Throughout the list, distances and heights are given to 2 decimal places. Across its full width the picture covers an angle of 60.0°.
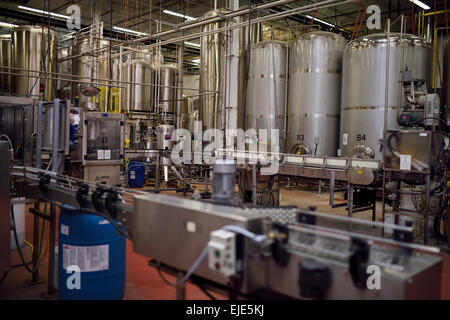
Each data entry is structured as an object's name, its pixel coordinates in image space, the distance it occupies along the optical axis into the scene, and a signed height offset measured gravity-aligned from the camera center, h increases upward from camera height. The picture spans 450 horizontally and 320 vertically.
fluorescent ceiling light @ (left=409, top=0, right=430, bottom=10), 7.78 +2.90
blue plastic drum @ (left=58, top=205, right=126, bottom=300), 2.83 -0.84
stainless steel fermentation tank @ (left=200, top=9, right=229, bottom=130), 8.45 +1.55
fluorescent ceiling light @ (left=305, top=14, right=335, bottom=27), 11.22 +3.64
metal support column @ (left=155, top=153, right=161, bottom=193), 8.01 -0.69
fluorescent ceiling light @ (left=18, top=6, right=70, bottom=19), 10.73 +3.68
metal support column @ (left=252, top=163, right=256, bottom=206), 6.29 -0.60
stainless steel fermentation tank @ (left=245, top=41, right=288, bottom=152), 8.24 +1.20
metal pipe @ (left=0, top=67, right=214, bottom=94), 8.28 +1.12
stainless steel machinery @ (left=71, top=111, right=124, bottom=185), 5.58 -0.07
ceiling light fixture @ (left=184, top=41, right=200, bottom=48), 13.53 +3.46
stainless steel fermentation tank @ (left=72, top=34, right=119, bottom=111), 9.20 +1.95
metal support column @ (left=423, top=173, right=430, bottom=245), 4.75 -0.76
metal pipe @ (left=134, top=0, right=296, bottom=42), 5.69 +2.09
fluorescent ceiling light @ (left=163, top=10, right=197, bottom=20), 10.64 +3.64
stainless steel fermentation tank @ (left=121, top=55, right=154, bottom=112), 10.30 +1.47
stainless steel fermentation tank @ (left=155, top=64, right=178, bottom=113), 11.04 +1.74
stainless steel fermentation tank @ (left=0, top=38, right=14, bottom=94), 9.09 +2.10
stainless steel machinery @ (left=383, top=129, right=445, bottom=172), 4.86 -0.05
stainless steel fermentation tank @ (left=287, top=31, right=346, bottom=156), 7.58 +1.07
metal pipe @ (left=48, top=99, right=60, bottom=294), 3.10 -0.56
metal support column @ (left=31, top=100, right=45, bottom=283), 3.32 -0.21
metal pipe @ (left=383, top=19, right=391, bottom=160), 6.37 +0.89
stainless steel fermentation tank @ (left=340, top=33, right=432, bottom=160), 6.48 +1.14
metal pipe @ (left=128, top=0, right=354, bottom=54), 4.99 +1.94
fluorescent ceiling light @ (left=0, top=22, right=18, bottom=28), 11.22 +3.41
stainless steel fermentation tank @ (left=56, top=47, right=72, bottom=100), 10.59 +1.60
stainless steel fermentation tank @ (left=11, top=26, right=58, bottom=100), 8.51 +2.00
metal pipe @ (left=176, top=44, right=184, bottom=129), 10.82 +1.81
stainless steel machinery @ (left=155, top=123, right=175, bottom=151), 8.81 +0.13
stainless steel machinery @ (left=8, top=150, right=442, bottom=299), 1.25 -0.39
